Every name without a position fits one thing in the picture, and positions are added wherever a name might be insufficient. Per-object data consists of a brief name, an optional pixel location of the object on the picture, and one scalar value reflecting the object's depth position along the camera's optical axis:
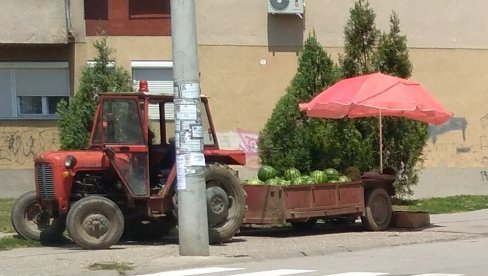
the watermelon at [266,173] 17.33
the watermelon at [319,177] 17.41
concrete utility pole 13.88
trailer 16.62
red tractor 14.84
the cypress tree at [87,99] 22.83
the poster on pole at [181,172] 13.91
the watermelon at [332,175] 17.77
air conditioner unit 25.67
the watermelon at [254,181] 16.94
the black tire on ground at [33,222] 15.81
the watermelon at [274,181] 16.78
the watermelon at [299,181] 17.05
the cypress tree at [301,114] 23.11
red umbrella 17.45
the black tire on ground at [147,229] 16.62
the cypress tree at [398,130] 22.81
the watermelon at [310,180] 17.25
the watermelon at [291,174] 17.52
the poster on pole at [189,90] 14.05
